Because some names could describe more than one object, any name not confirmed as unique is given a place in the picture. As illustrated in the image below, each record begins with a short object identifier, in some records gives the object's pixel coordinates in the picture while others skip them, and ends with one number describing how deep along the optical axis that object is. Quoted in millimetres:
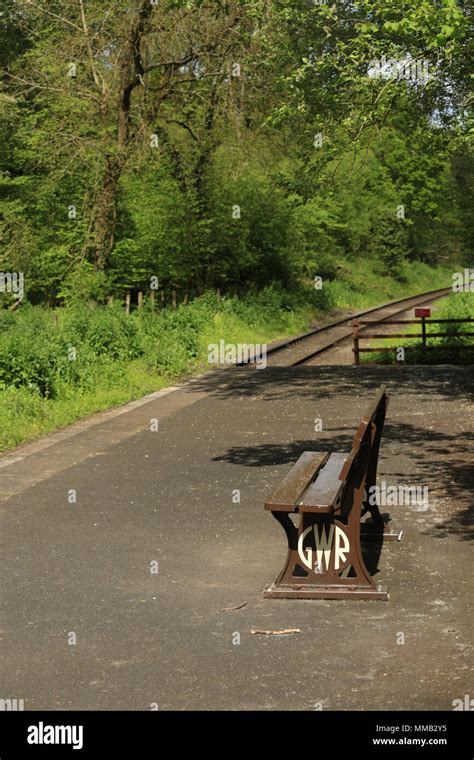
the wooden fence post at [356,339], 25500
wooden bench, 7258
